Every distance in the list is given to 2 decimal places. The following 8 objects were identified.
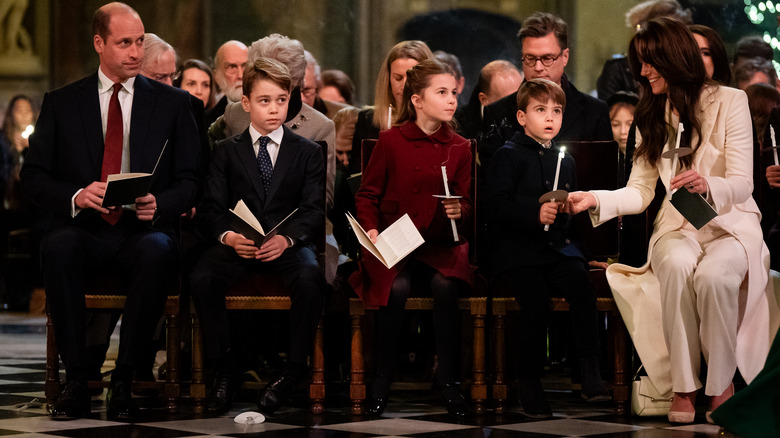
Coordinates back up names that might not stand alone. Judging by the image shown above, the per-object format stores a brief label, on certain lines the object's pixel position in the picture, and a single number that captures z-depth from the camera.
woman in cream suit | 8.37
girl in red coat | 8.77
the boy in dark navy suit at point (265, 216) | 8.81
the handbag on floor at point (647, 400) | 8.60
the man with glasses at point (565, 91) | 10.28
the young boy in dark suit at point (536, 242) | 8.69
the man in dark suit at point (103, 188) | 8.58
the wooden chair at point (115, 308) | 8.97
